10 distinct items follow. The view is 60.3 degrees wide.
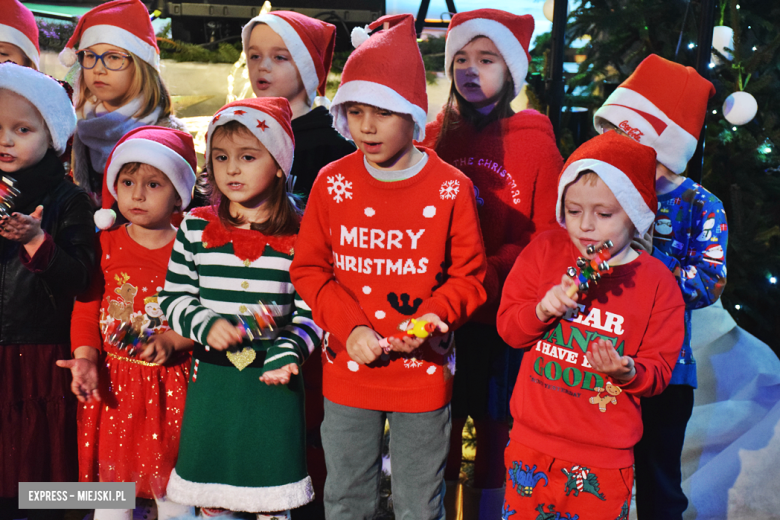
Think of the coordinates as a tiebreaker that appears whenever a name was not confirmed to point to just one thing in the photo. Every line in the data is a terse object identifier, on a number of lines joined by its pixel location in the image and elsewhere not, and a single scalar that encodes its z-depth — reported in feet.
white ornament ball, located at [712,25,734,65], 12.38
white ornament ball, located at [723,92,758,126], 10.87
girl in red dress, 7.36
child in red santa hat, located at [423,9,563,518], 7.81
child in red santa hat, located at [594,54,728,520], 7.31
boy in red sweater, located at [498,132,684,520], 6.15
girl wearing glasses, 8.76
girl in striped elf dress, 6.80
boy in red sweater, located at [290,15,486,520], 6.40
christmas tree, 12.25
